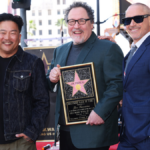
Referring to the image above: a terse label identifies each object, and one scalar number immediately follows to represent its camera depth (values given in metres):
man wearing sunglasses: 2.07
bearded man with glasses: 2.31
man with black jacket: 2.28
